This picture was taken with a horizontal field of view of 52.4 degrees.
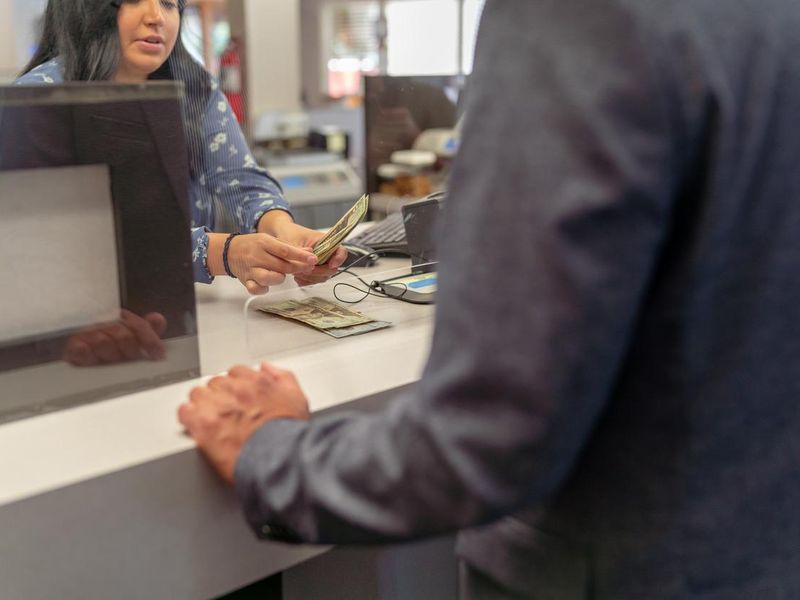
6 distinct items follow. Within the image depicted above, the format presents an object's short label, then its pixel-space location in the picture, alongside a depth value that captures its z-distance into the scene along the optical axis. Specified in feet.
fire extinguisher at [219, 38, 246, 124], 14.25
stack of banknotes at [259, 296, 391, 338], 3.79
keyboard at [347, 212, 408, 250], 5.12
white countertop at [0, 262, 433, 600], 2.44
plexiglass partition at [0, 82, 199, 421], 2.84
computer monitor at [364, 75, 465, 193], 6.17
